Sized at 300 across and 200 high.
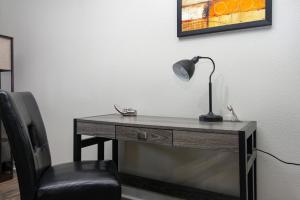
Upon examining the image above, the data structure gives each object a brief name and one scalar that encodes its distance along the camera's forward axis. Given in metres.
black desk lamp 1.55
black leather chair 1.23
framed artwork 1.57
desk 1.22
